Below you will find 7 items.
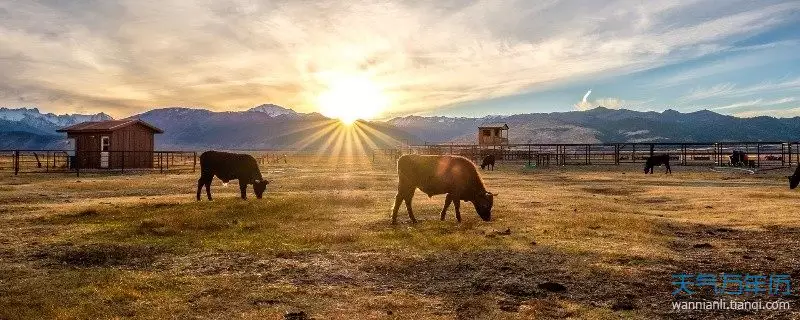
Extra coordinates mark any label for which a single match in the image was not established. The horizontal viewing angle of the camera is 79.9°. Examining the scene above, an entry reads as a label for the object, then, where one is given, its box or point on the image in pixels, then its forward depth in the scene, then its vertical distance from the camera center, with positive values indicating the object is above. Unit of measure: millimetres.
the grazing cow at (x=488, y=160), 48875 -159
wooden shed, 41844 +1626
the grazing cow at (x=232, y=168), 20422 -349
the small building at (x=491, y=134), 75250 +3925
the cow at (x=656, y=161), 41688 -320
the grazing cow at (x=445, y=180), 14242 -642
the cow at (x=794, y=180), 24381 -1202
